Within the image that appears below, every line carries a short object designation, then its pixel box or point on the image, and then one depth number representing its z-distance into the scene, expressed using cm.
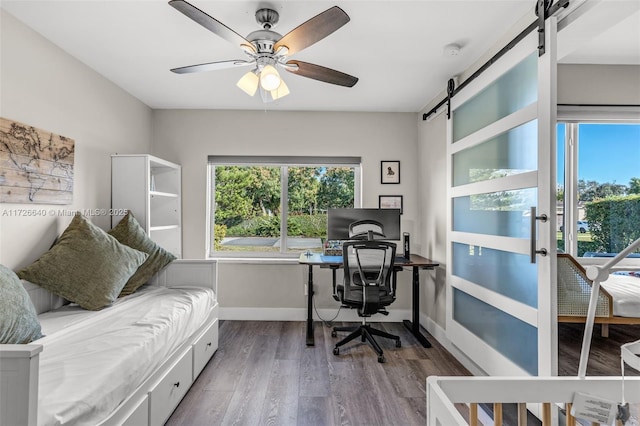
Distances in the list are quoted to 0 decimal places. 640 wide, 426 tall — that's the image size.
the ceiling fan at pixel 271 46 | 164
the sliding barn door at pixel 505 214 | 180
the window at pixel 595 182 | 329
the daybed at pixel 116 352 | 103
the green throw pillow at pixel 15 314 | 156
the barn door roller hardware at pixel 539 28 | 174
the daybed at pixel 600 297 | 206
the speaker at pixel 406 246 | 355
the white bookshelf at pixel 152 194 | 316
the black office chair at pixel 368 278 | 289
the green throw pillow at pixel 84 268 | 224
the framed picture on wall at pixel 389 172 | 400
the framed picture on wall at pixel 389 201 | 400
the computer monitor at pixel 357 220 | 359
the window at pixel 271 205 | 410
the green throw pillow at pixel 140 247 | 280
